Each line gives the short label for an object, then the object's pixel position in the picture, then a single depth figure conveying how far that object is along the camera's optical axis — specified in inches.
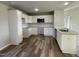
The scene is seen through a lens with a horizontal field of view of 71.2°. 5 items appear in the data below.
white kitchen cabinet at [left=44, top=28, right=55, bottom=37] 208.1
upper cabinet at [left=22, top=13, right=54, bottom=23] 223.8
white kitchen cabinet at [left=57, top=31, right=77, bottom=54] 93.1
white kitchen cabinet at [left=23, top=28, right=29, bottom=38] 187.3
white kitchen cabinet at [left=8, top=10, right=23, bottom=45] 126.7
